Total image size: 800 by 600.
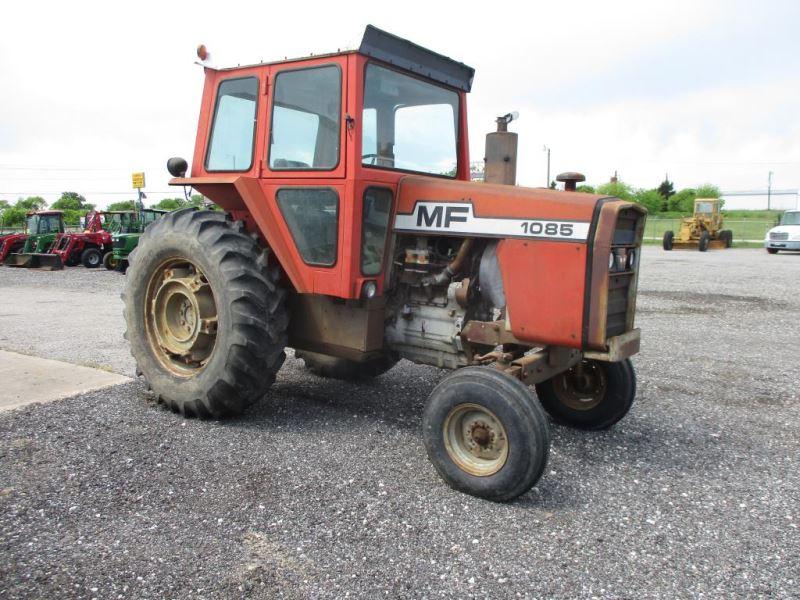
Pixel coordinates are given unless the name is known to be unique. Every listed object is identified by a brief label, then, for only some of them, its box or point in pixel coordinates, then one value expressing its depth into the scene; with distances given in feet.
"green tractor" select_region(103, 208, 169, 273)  61.11
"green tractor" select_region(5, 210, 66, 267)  65.92
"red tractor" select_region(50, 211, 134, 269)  65.16
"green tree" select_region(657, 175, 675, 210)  267.10
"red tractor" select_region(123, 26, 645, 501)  11.60
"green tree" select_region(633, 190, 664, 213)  244.77
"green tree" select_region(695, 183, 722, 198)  261.65
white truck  79.51
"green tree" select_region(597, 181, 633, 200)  219.75
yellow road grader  89.86
